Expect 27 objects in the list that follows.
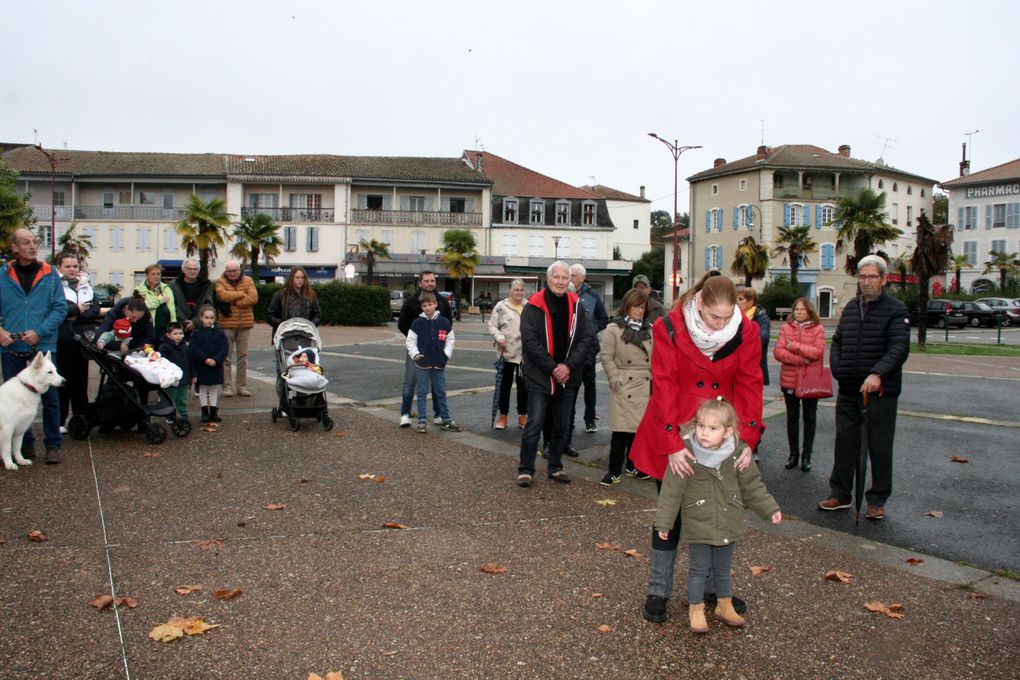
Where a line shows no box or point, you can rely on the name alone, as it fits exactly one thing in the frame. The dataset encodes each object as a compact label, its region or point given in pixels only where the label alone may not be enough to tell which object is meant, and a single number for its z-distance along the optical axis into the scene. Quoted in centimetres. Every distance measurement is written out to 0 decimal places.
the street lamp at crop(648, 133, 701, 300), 4166
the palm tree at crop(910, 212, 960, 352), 2662
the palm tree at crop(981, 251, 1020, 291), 6232
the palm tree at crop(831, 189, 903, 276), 4119
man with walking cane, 593
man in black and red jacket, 675
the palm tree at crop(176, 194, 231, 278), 4359
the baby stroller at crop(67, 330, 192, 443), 800
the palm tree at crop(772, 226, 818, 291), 5350
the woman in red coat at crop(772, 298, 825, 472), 753
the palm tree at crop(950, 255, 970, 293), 6550
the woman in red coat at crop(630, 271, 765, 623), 409
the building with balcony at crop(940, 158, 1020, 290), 6506
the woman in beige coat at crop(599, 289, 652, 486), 698
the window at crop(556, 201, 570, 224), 6712
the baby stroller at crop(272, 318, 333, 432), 888
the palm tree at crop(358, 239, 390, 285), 5586
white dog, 674
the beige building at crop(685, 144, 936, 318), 6288
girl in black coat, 929
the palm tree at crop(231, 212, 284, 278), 4388
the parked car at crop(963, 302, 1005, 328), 4375
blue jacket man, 705
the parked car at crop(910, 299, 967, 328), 4209
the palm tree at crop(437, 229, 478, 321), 5203
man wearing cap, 757
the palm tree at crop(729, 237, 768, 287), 5441
